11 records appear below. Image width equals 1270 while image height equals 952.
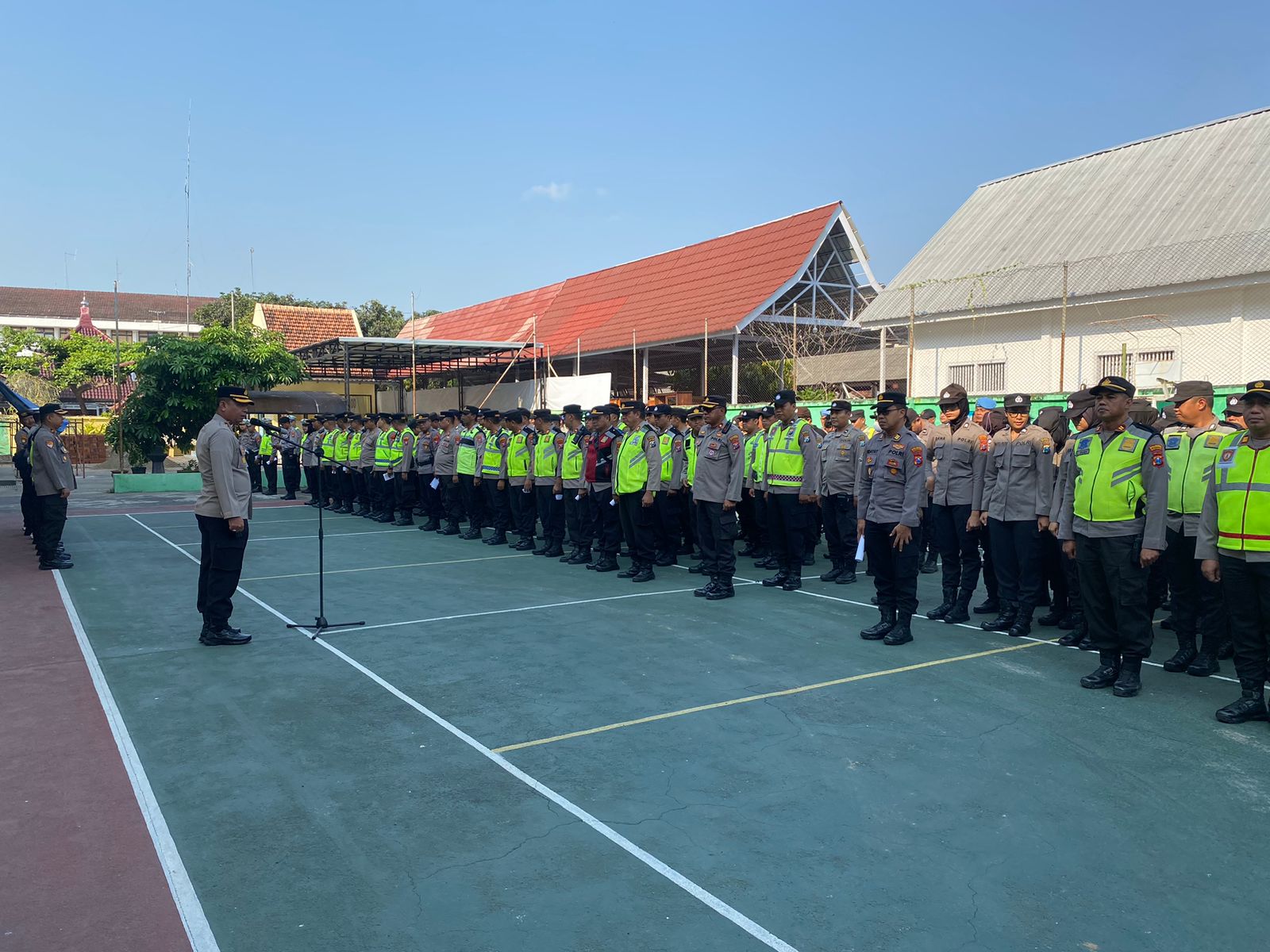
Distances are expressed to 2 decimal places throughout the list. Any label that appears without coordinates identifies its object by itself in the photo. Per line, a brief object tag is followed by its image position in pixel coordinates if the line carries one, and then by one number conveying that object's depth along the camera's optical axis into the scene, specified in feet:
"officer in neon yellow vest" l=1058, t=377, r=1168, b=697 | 18.65
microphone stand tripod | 23.90
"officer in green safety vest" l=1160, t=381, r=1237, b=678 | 21.03
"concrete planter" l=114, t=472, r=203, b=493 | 73.56
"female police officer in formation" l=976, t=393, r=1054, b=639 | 23.82
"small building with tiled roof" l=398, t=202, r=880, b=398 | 71.77
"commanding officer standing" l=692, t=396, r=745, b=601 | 29.27
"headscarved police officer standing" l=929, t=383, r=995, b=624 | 25.76
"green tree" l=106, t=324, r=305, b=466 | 82.69
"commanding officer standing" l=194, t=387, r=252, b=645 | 22.81
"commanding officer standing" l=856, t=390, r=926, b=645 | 22.93
